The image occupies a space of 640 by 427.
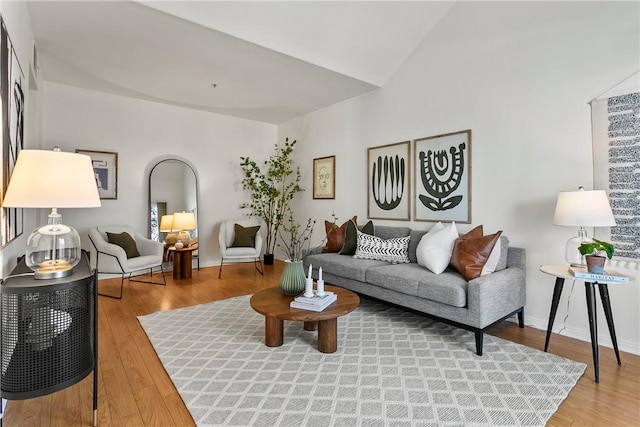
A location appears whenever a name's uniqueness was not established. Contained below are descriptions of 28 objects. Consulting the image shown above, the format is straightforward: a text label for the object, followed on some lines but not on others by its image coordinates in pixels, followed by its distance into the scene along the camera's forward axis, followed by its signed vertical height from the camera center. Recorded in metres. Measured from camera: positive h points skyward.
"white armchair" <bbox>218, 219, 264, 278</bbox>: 4.94 -0.49
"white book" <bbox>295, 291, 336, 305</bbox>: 2.37 -0.61
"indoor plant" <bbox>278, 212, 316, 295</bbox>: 5.71 -0.33
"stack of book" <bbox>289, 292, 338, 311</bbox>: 2.35 -0.63
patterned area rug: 1.73 -1.03
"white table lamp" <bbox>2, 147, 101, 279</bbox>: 1.55 +0.10
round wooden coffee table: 2.27 -0.68
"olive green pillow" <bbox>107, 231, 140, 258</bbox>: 4.20 -0.32
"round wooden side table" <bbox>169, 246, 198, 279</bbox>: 4.72 -0.66
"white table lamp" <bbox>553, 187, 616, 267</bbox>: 2.25 +0.04
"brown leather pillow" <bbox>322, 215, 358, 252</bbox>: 4.12 -0.29
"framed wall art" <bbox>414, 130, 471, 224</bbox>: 3.49 +0.43
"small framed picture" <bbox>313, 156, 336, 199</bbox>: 5.18 +0.63
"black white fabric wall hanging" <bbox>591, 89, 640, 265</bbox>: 2.45 +0.41
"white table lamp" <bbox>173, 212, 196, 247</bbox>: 4.87 -0.11
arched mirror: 5.03 +0.32
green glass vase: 2.62 -0.50
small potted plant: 2.20 -0.26
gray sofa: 2.46 -0.62
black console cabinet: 1.47 -0.55
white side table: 2.15 -0.61
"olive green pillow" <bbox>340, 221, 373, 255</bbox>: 3.93 -0.28
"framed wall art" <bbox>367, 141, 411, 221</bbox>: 4.09 +0.46
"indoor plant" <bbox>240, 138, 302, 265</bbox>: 5.90 +0.53
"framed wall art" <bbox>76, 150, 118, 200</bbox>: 4.56 +0.64
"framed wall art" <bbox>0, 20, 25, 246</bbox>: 1.71 +0.59
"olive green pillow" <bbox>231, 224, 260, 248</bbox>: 5.21 -0.33
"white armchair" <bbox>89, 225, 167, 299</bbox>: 3.91 -0.47
